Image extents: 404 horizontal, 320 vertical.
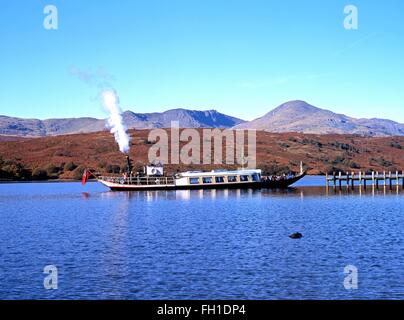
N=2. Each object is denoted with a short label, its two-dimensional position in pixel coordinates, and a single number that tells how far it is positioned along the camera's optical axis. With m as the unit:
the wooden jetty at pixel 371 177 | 127.93
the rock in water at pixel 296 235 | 51.12
